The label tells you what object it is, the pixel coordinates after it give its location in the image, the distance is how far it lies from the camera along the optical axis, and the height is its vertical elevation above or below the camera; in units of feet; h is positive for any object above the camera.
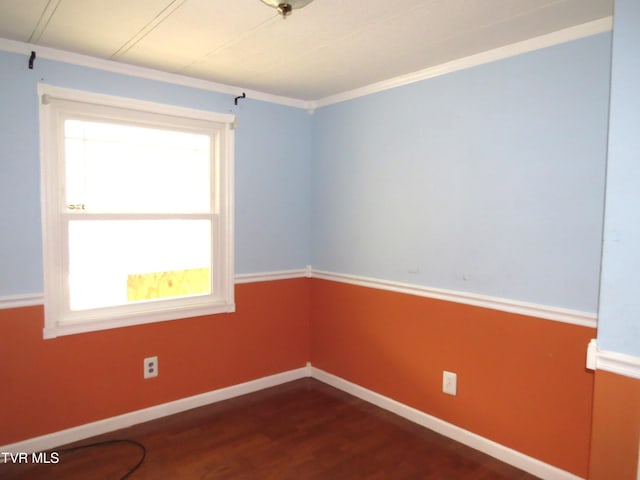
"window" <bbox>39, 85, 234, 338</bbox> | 8.38 +0.00
